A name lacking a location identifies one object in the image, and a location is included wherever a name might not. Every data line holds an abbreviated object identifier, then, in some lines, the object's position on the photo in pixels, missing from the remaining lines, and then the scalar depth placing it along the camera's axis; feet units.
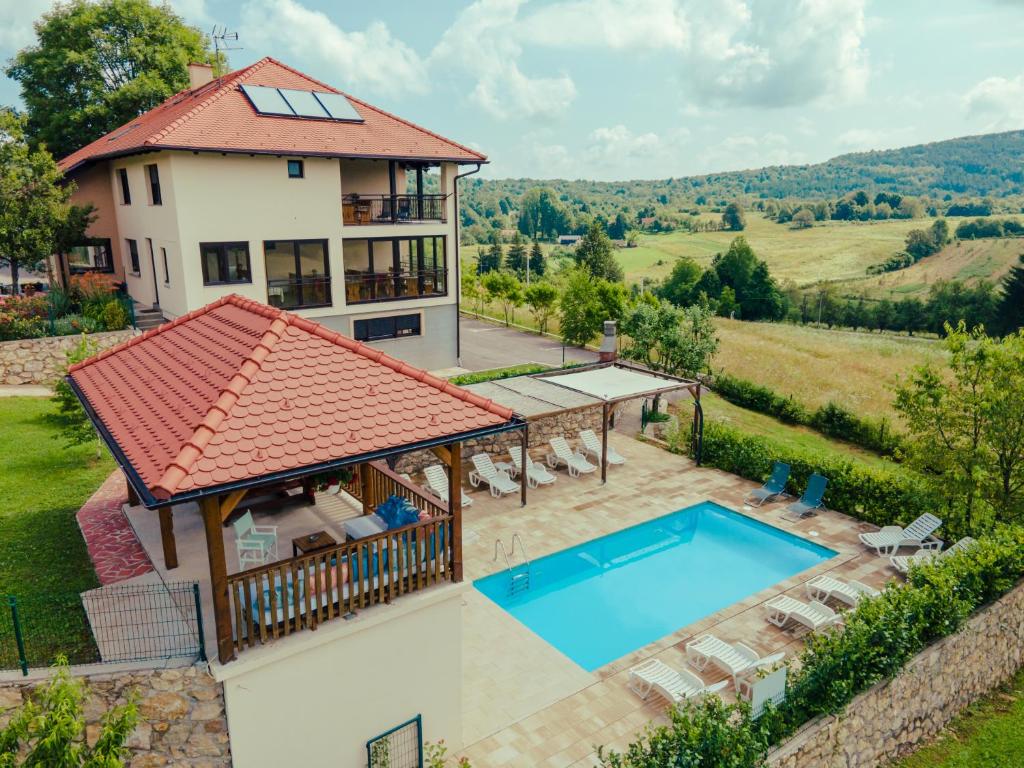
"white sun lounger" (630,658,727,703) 37.52
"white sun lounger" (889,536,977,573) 45.65
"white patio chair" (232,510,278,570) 33.55
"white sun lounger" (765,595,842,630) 45.27
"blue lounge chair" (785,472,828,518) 62.54
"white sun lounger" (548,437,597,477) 70.79
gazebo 25.84
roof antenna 106.52
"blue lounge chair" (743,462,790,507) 65.16
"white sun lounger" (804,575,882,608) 47.96
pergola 68.39
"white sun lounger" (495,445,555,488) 67.92
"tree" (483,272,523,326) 144.75
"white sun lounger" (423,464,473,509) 64.18
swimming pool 47.88
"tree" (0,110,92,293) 76.84
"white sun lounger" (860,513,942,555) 54.70
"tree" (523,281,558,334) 133.49
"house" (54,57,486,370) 78.43
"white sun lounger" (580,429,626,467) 74.18
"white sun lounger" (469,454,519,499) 65.87
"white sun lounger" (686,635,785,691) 39.60
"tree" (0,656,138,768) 21.91
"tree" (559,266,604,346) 113.60
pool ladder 51.88
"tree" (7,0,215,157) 121.80
